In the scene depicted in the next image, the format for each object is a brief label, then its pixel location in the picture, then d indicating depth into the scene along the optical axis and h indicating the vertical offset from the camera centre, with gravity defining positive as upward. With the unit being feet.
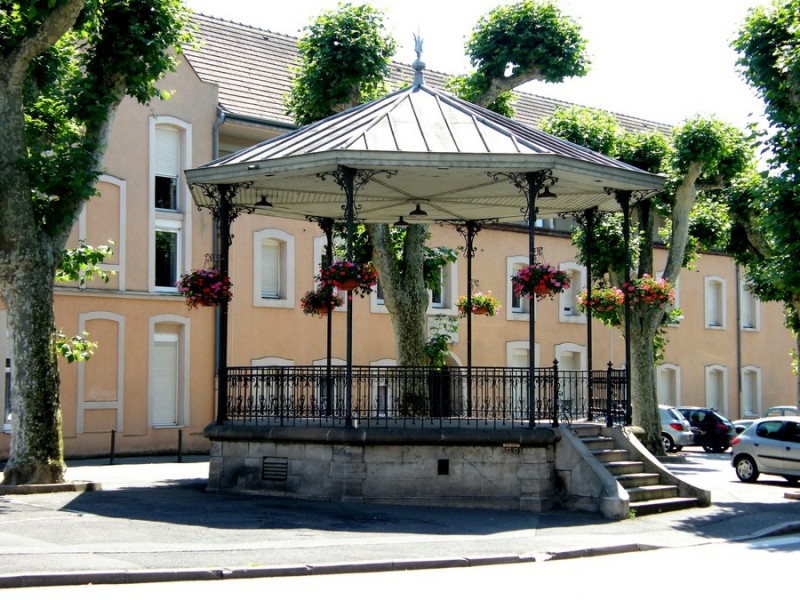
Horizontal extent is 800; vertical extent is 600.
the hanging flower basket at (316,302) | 68.59 +4.35
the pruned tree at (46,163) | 56.39 +10.73
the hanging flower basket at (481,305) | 74.42 +4.56
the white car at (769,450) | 72.84 -5.03
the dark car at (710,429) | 116.06 -5.79
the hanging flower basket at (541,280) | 53.98 +4.48
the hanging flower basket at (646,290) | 61.46 +4.59
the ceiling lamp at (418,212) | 67.04 +9.66
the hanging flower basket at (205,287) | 57.72 +4.41
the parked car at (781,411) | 128.88 -4.36
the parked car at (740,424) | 120.06 -5.54
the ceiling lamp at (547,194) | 56.83 +9.28
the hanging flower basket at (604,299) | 62.80 +4.14
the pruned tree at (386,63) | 73.20 +20.69
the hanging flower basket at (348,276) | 53.16 +4.63
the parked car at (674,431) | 109.60 -5.65
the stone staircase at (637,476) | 54.13 -5.11
